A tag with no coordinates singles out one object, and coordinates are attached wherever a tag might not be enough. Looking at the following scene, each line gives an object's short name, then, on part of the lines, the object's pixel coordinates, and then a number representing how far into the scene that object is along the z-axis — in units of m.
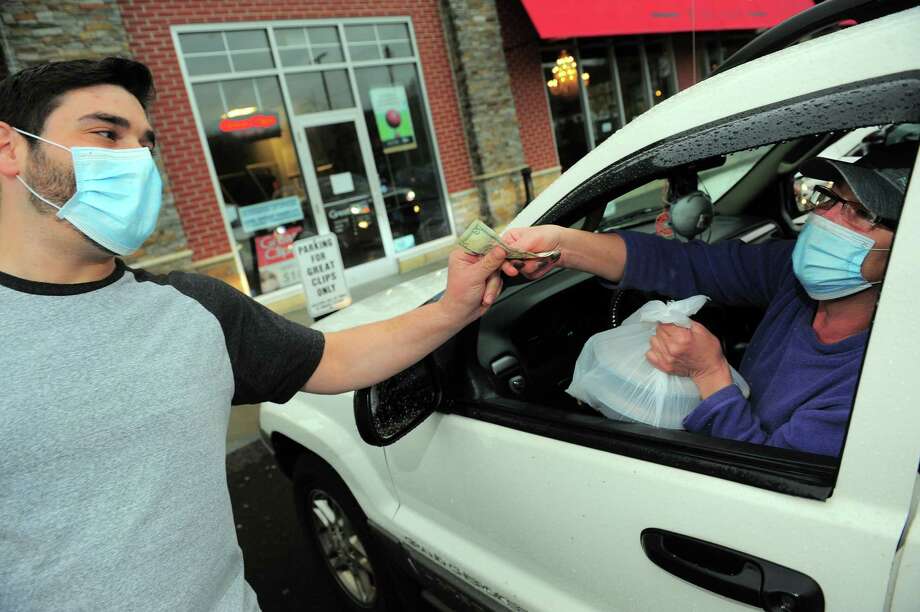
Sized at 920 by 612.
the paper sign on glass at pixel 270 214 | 7.61
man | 1.08
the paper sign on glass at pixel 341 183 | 8.30
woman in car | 1.19
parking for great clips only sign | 5.05
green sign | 8.73
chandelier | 10.90
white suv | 0.91
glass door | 8.12
